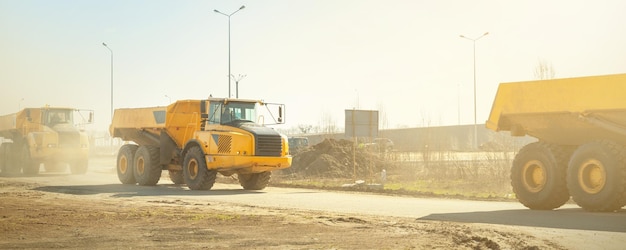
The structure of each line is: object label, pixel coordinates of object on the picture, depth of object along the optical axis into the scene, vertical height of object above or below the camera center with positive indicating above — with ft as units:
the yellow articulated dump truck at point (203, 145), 89.40 +0.68
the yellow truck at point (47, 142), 133.59 +1.60
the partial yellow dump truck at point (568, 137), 58.34 +0.97
